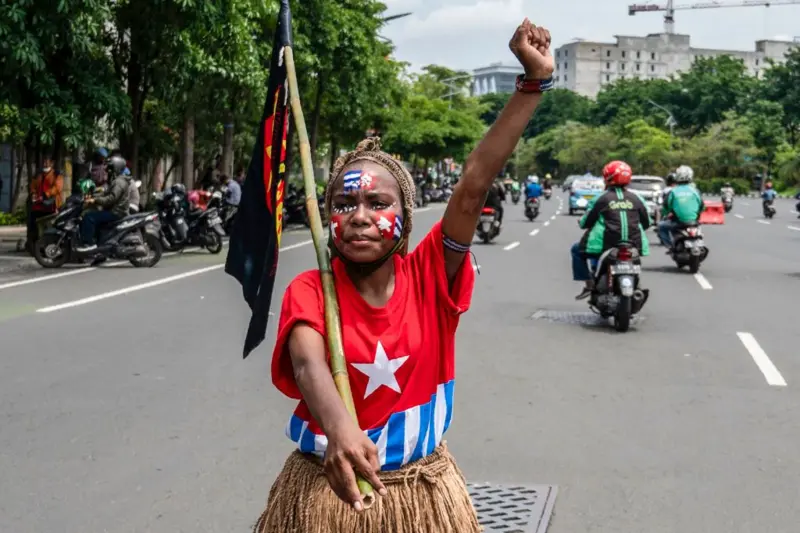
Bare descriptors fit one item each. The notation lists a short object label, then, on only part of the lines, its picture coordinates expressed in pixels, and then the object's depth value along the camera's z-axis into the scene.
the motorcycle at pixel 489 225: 23.64
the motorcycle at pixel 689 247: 17.19
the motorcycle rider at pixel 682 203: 17.38
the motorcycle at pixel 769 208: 39.47
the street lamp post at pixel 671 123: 102.19
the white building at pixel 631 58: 184.12
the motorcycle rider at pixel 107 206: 17.03
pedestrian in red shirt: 2.62
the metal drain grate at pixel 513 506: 4.92
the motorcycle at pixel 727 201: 45.69
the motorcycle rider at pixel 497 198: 23.20
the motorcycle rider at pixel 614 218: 11.27
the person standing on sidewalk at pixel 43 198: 18.92
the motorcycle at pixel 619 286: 10.83
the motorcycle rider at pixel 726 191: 45.46
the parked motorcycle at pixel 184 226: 19.97
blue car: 42.19
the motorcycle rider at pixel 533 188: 36.69
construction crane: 105.86
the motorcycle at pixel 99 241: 16.92
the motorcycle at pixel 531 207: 36.59
